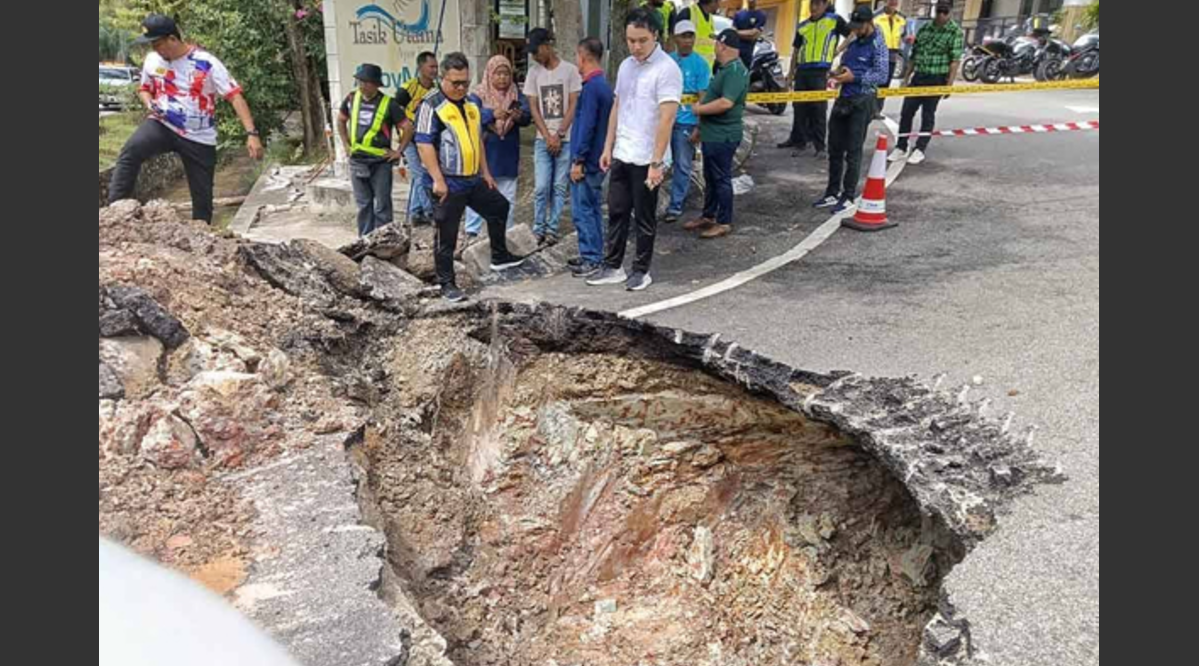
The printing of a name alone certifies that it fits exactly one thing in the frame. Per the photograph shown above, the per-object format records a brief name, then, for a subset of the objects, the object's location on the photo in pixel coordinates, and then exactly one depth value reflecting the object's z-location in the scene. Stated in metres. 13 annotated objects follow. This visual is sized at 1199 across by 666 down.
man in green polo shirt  6.64
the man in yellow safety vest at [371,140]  6.59
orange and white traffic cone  7.03
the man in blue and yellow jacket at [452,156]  5.43
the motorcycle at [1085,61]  16.50
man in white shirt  5.45
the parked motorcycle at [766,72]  12.74
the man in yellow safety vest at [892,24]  10.11
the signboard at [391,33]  9.45
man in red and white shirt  5.14
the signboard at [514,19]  11.80
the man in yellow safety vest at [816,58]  9.35
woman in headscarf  6.57
